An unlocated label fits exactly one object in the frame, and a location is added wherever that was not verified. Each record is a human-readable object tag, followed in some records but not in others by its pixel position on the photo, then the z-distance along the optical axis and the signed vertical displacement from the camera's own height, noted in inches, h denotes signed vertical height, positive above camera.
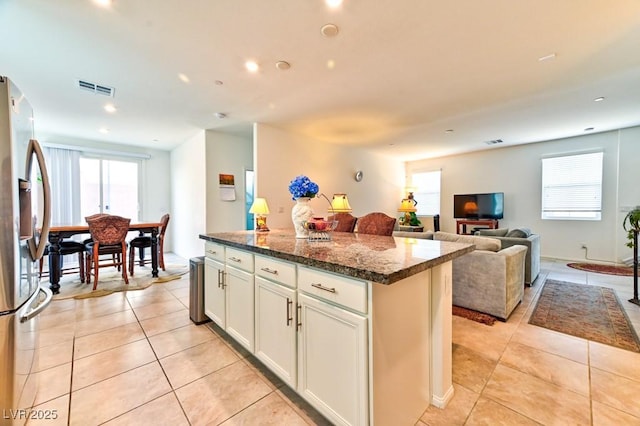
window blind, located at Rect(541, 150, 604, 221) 208.9 +17.4
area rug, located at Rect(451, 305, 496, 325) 103.1 -44.7
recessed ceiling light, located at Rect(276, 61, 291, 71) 104.5 +57.5
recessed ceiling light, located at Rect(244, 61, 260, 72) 105.0 +57.6
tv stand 251.4 -16.1
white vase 90.5 -2.8
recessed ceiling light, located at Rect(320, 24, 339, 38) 83.4 +57.5
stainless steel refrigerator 46.8 -9.8
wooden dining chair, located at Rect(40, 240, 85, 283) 145.9 -24.6
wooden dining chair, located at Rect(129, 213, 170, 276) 172.9 -24.2
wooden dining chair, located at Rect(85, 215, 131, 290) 143.9 -18.5
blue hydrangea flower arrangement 90.7 +6.6
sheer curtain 205.6 +18.7
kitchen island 46.0 -24.4
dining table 140.7 -20.8
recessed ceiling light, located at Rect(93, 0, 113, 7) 72.8 +57.3
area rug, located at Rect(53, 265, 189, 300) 138.1 -45.2
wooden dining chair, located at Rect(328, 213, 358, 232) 153.8 -10.0
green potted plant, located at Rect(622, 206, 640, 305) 118.6 -14.3
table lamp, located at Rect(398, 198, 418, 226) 300.4 -1.2
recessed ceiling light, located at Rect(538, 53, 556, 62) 99.8 +58.0
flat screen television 249.8 +1.0
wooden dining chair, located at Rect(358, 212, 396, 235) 120.8 -8.2
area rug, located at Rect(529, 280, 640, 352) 91.2 -44.5
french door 222.7 +17.8
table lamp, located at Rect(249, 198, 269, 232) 156.5 +0.0
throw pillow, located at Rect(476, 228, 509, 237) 156.9 -15.7
